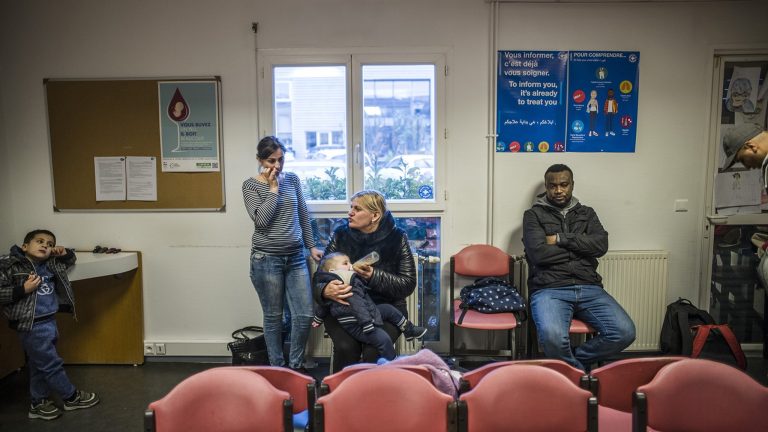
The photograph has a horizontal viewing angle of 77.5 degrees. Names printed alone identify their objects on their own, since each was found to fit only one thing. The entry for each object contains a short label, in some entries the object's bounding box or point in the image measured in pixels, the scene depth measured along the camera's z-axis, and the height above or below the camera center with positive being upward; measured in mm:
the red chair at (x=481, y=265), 3475 -626
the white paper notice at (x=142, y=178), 3588 +13
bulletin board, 3557 +306
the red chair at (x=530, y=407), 1624 -774
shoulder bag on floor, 3289 -1195
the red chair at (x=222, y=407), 1616 -774
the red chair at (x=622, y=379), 1816 -761
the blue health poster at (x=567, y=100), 3486 +574
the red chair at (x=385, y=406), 1606 -765
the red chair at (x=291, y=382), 1829 -775
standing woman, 3119 -483
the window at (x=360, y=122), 3523 +423
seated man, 2969 -650
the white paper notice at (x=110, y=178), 3596 +14
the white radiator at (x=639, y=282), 3525 -763
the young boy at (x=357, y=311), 2525 -717
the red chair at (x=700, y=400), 1600 -751
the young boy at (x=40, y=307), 2770 -753
